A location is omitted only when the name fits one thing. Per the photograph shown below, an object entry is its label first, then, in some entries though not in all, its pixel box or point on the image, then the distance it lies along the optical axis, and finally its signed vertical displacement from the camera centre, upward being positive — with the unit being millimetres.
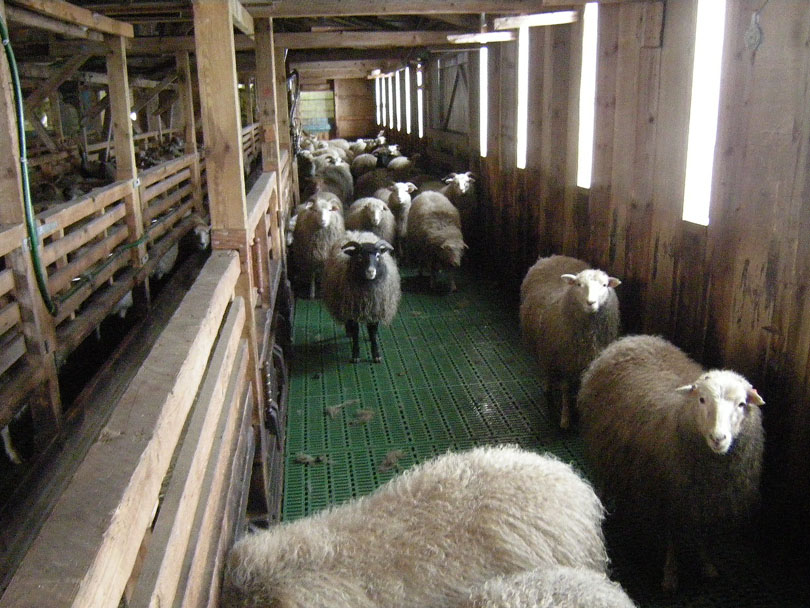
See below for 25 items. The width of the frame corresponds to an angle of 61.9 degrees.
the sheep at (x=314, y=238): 8297 -1235
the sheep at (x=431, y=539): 2150 -1382
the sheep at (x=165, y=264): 6348 -1174
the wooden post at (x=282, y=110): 10180 +411
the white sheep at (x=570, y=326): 4781 -1413
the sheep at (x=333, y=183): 12734 -920
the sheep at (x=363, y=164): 16766 -727
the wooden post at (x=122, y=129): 5504 +77
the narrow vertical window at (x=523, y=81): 7891 +566
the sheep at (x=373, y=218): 9203 -1135
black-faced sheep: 6336 -1439
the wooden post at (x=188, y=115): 8820 +292
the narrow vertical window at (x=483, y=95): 10016 +526
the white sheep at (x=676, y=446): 3127 -1551
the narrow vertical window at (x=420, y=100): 16969 +820
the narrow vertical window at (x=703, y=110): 4203 +109
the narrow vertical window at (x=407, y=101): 19341 +936
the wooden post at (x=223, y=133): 3098 +18
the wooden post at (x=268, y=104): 7066 +346
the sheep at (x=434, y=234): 8469 -1278
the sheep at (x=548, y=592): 1996 -1359
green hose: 2881 -241
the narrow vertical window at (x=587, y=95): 5945 +308
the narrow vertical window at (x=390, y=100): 23436 +1139
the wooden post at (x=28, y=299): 3121 -771
